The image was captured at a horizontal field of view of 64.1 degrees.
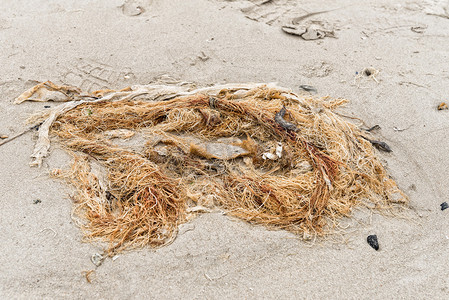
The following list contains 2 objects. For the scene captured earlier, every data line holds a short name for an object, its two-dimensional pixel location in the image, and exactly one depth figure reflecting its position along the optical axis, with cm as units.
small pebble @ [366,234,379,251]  254
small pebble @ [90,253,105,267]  229
